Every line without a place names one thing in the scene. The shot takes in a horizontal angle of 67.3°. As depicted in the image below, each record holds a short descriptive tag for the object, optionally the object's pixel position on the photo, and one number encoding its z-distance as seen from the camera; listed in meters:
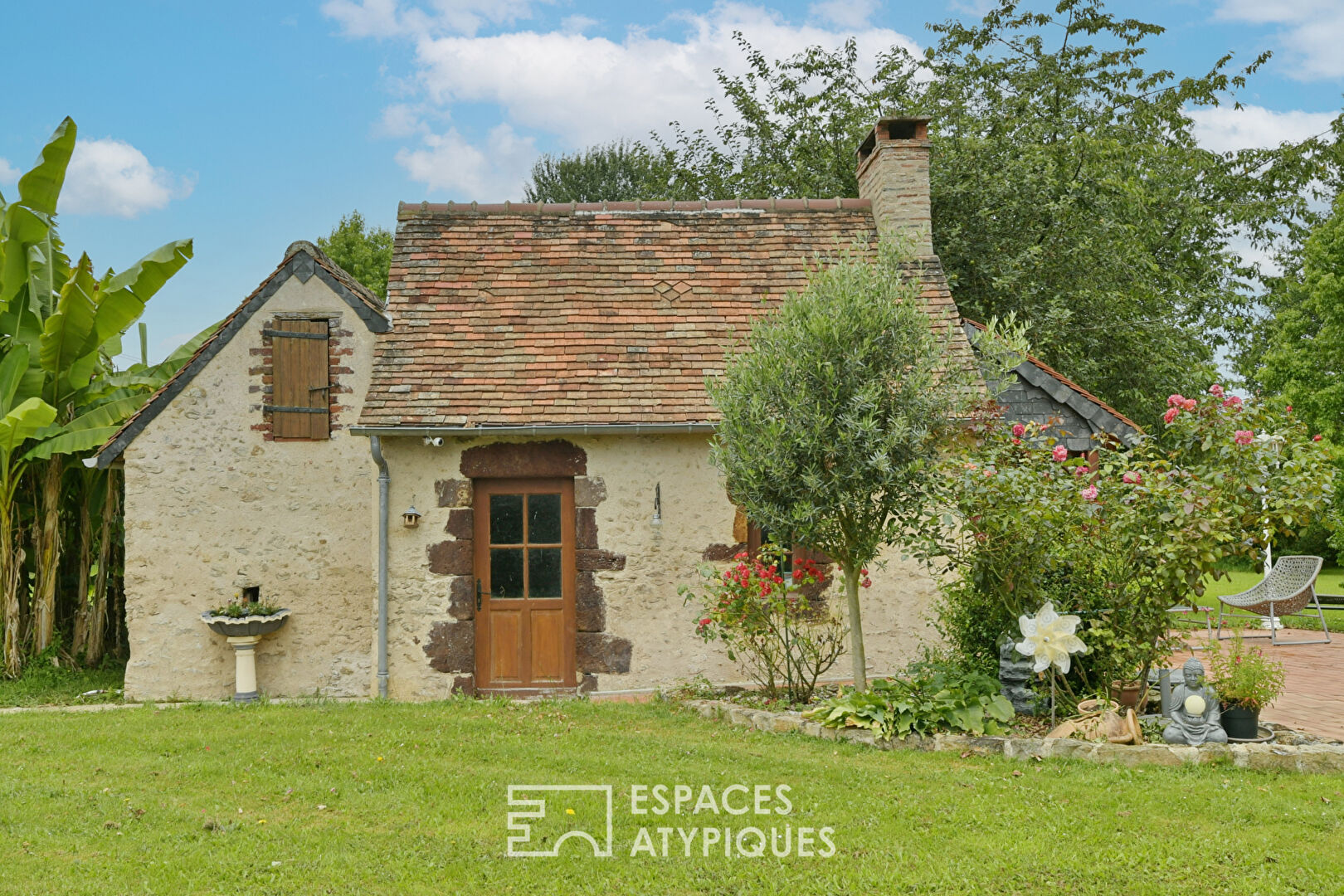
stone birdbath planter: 9.78
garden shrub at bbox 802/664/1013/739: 7.70
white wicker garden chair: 13.09
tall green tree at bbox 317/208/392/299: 32.84
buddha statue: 7.14
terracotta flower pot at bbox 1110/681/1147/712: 7.95
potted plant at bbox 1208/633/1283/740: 7.27
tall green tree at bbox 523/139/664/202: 35.19
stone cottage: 10.18
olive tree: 7.77
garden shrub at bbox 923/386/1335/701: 7.30
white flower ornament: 7.50
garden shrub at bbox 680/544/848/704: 9.03
